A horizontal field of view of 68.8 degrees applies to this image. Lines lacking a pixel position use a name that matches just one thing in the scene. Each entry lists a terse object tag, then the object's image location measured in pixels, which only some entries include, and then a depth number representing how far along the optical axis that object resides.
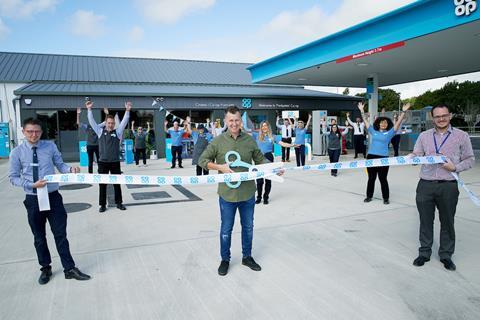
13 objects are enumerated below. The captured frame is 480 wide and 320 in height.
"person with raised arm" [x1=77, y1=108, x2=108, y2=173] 10.95
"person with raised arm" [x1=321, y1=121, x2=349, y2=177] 10.57
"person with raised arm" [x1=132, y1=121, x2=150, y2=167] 14.86
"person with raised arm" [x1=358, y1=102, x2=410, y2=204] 6.96
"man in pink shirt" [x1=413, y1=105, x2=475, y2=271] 3.91
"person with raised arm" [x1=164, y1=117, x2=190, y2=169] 13.99
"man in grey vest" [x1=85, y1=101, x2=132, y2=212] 7.04
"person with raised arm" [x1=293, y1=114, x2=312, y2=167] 11.70
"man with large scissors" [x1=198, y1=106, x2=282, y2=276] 3.85
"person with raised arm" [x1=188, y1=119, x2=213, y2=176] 10.24
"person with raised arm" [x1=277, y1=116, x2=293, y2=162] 14.00
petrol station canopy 9.38
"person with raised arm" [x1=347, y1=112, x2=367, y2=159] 16.14
